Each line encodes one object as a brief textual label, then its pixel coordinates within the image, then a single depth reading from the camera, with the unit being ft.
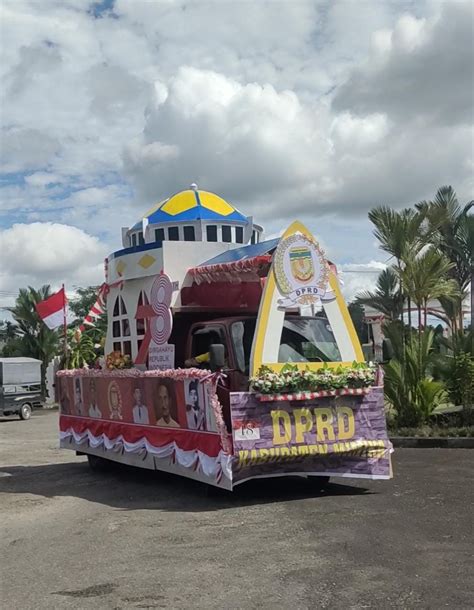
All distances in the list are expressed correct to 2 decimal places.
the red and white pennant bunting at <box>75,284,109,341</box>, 40.83
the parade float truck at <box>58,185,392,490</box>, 27.02
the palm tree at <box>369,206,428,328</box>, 48.11
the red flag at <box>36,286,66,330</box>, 50.72
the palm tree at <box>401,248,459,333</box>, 47.03
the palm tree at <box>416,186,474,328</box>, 76.69
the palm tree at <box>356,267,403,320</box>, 62.71
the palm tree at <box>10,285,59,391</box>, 127.13
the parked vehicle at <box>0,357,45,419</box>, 92.99
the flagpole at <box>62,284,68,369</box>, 50.66
